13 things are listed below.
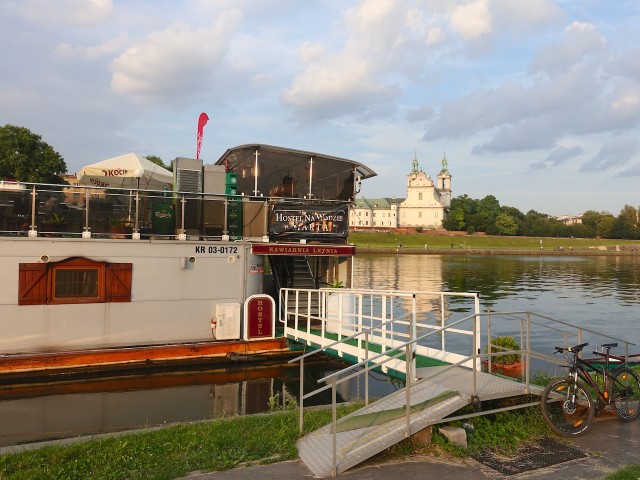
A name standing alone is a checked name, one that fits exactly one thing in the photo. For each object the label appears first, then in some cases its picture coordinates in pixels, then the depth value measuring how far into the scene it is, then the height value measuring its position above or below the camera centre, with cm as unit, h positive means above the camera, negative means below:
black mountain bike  716 -225
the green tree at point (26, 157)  6706 +1033
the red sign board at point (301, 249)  1535 -34
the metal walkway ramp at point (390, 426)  622 -247
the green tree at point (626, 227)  16938 +519
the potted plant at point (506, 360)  1222 -299
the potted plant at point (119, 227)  1410 +24
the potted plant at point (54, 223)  1347 +31
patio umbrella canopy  1752 +223
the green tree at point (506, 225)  17225 +539
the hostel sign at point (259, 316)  1517 -235
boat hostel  1311 -73
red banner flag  2054 +454
